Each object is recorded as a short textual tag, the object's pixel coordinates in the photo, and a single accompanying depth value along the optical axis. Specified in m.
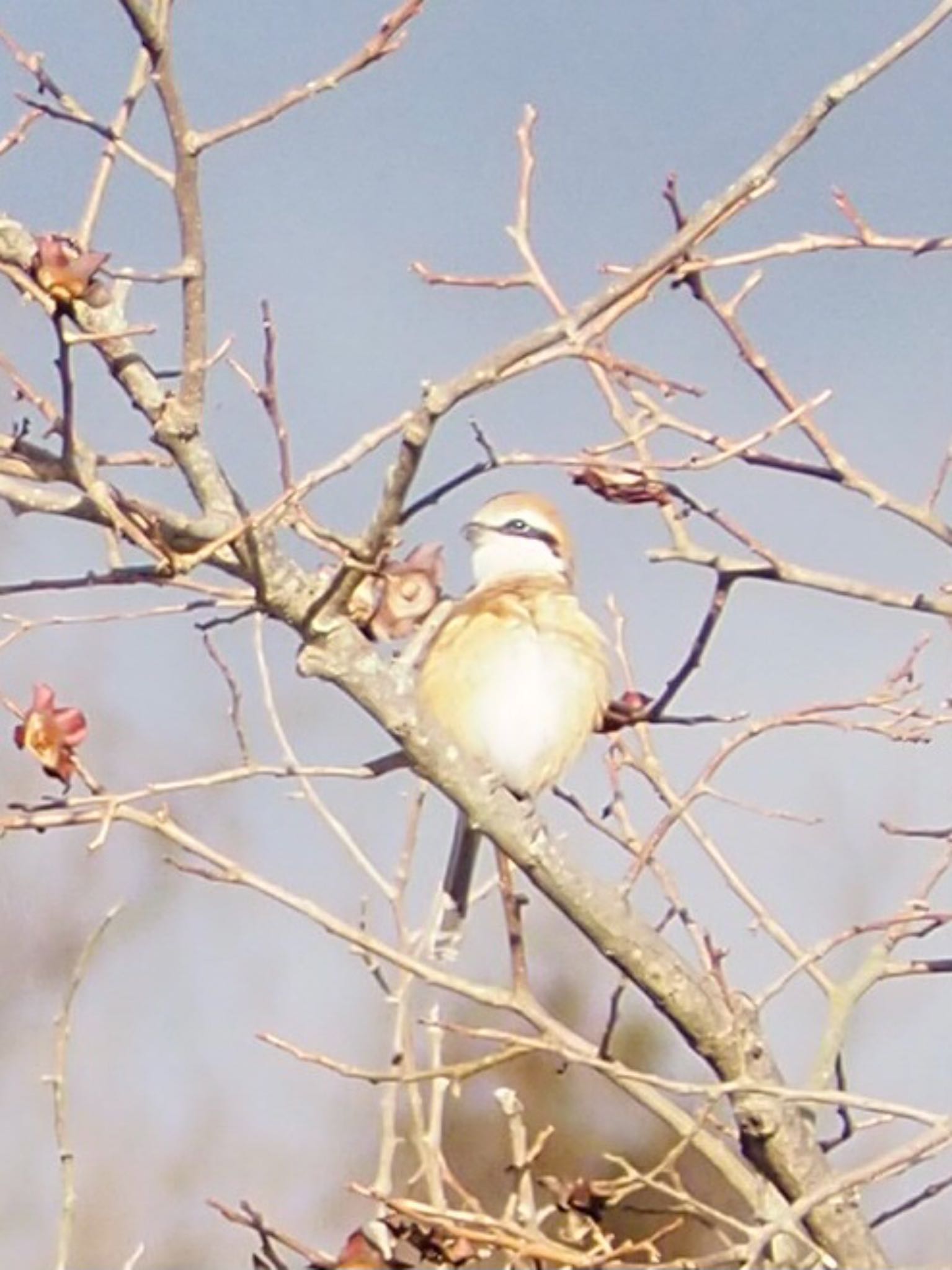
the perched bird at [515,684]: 8.35
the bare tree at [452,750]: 8.04
